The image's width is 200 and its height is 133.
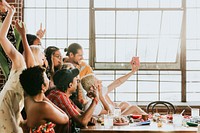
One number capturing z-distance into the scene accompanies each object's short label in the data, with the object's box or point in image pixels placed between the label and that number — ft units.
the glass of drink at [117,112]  12.07
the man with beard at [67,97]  9.83
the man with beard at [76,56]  13.61
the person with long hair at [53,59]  12.50
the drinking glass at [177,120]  11.35
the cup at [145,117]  12.10
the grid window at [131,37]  18.11
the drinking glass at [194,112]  12.48
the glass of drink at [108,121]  11.07
